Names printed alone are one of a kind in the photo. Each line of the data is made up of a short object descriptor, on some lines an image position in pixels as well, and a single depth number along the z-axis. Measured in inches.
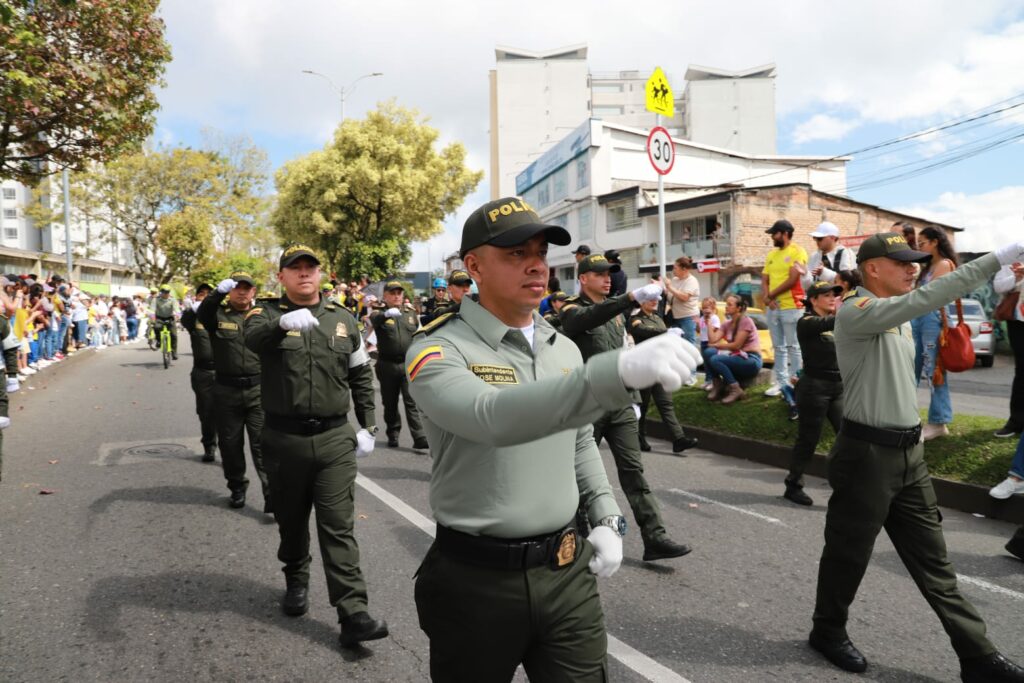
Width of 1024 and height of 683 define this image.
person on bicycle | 758.5
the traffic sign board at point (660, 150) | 411.2
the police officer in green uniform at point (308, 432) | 155.6
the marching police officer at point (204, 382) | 316.2
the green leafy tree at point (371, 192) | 1219.2
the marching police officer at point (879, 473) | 129.5
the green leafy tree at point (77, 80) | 319.6
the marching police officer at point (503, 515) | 75.8
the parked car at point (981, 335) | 693.3
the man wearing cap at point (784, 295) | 345.7
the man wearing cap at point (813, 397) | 247.3
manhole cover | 332.8
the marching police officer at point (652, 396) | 273.3
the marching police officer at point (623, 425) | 182.4
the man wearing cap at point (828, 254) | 315.6
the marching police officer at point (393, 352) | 351.3
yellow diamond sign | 411.2
